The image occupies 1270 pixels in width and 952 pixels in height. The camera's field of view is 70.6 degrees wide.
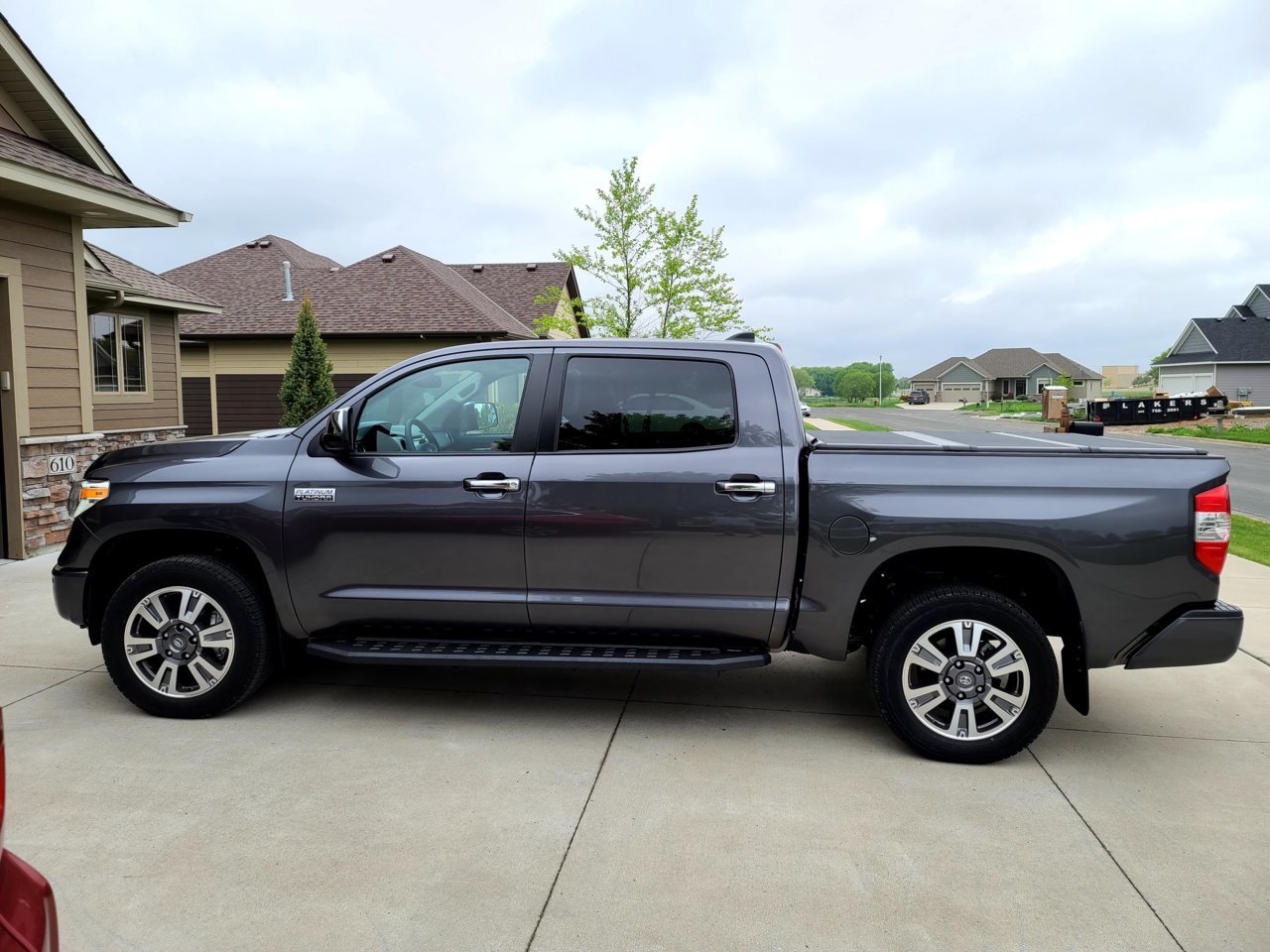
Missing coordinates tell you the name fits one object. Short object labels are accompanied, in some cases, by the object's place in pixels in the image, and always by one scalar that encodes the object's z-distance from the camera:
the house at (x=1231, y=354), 50.53
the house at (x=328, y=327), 23.05
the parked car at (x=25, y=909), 1.57
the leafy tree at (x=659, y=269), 23.02
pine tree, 19.11
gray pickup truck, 4.00
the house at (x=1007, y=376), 103.00
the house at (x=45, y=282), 8.63
